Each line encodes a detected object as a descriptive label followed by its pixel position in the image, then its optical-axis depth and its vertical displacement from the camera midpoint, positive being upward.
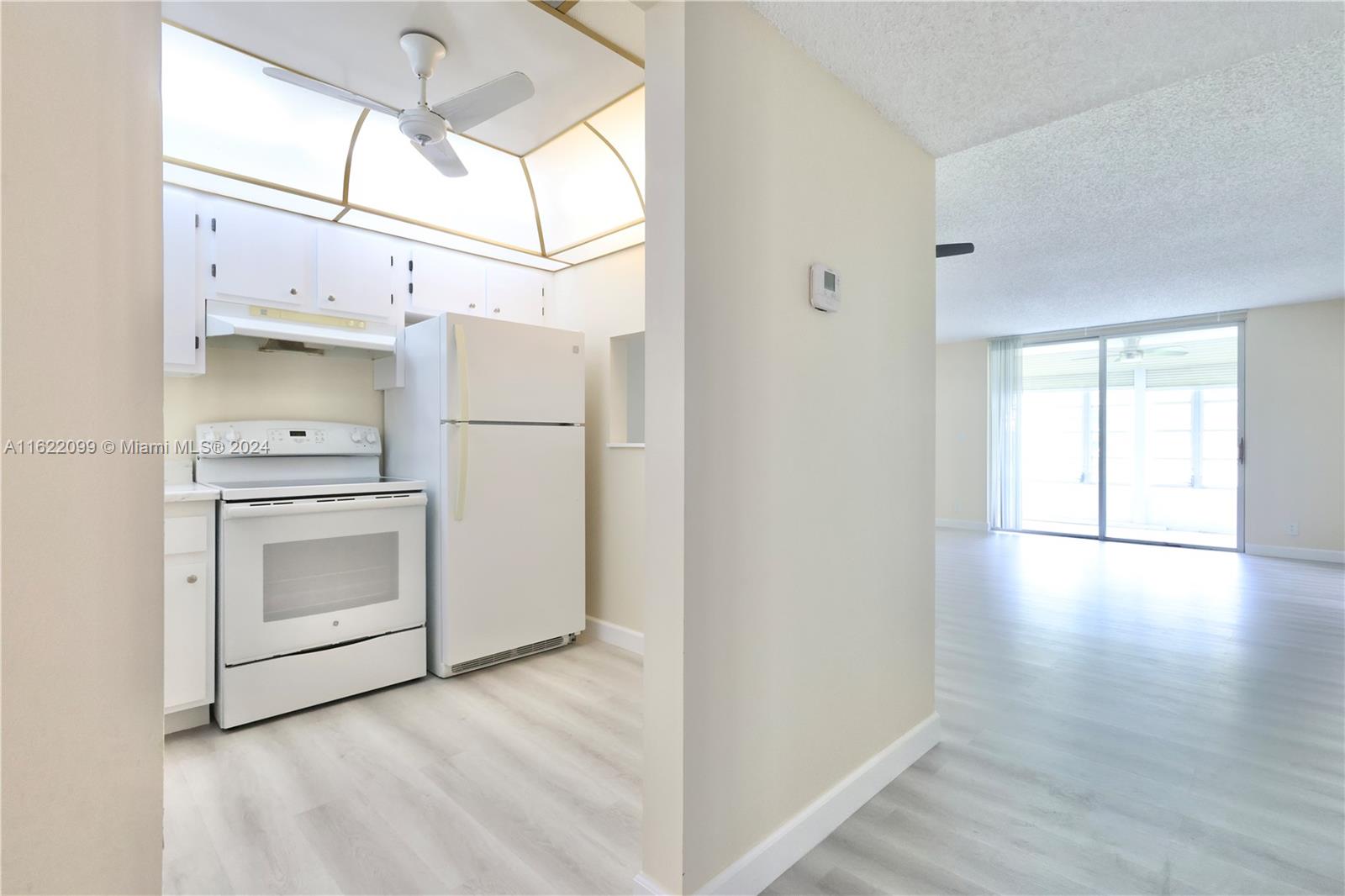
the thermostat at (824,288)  1.79 +0.45
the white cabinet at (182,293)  2.76 +0.67
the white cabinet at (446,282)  3.55 +0.94
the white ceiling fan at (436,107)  2.17 +1.23
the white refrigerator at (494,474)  3.08 -0.15
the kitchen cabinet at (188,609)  2.45 -0.64
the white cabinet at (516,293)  3.87 +0.95
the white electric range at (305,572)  2.55 -0.56
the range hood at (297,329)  2.84 +0.55
